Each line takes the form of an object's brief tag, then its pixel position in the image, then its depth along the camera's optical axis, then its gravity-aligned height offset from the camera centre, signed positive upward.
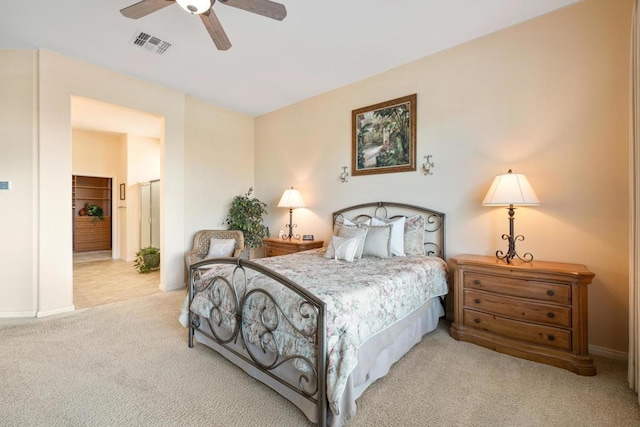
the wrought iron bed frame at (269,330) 1.57 -0.80
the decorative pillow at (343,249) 2.95 -0.39
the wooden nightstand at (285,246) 4.25 -0.52
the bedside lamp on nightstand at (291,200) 4.54 +0.20
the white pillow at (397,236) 3.19 -0.27
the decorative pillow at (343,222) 3.51 -0.13
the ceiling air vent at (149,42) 3.04 +1.91
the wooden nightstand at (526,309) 2.20 -0.83
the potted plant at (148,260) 5.73 -0.97
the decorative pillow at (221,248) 4.45 -0.56
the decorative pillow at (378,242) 3.11 -0.33
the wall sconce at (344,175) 4.25 +0.56
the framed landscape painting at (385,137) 3.58 +1.02
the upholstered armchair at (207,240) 4.59 -0.46
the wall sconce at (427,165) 3.42 +0.57
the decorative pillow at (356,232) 3.08 -0.23
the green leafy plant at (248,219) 5.08 -0.13
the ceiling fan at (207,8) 2.09 +1.57
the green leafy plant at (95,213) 8.45 -0.02
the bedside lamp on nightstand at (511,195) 2.51 +0.16
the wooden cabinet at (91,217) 8.16 -0.13
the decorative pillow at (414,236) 3.27 -0.28
